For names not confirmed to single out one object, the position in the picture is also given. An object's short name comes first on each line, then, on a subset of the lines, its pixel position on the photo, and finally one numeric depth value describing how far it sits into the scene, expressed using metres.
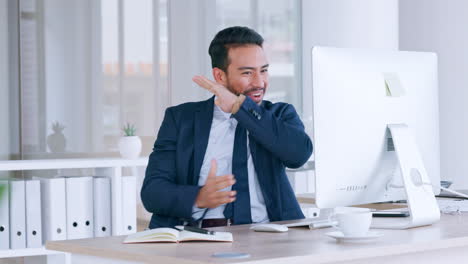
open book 2.04
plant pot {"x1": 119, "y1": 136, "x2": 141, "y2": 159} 4.25
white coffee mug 2.04
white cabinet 3.85
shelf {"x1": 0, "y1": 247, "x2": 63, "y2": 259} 3.80
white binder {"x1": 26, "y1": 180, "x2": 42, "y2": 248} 3.86
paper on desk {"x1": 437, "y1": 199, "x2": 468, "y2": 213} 2.80
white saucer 2.02
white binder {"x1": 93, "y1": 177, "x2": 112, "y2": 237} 4.00
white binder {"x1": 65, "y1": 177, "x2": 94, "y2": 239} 3.93
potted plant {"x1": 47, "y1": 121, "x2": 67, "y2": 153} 5.42
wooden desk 1.81
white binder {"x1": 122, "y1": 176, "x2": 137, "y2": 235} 4.07
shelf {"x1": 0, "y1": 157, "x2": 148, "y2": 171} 3.84
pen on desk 2.12
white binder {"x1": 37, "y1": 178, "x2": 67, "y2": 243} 3.88
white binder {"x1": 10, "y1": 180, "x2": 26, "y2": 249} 3.83
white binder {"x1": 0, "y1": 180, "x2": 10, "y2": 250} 3.82
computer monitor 2.24
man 2.60
